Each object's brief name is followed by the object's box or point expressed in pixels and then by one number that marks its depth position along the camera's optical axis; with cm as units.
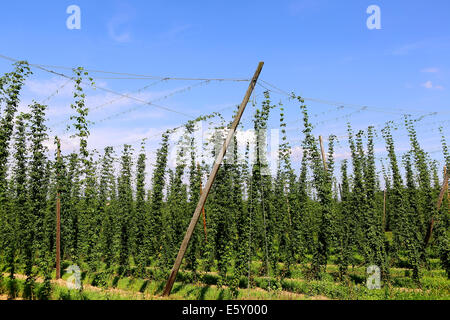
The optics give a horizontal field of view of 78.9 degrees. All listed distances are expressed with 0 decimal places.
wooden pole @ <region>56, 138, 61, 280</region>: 1788
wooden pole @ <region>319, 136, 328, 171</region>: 1839
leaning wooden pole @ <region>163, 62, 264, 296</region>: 989
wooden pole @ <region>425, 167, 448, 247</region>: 1759
